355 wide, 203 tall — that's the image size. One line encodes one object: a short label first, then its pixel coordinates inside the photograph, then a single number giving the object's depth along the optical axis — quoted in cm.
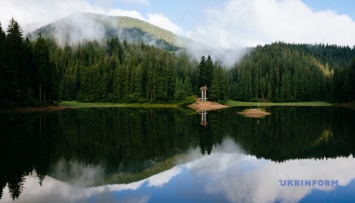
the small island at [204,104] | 8386
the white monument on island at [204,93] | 8894
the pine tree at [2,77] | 4787
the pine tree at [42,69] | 5947
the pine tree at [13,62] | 5012
